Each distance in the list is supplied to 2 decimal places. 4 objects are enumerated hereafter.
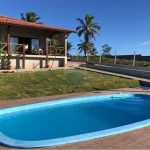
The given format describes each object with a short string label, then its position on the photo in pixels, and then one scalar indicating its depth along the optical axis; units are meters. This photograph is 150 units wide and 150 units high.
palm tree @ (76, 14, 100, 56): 44.78
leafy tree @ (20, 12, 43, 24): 37.88
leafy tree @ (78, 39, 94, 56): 45.98
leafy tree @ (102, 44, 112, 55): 60.67
